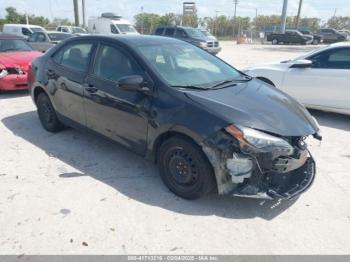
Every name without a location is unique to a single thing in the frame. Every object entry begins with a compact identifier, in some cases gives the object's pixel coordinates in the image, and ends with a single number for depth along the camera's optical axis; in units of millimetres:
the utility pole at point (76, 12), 30162
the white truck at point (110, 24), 23325
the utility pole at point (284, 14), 29328
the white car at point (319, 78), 6020
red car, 7531
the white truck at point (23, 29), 21688
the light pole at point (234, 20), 59438
